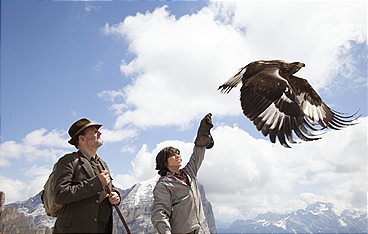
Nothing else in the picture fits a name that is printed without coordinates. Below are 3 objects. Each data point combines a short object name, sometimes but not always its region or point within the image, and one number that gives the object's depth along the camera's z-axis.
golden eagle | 5.67
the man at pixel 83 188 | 3.21
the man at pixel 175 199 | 3.81
